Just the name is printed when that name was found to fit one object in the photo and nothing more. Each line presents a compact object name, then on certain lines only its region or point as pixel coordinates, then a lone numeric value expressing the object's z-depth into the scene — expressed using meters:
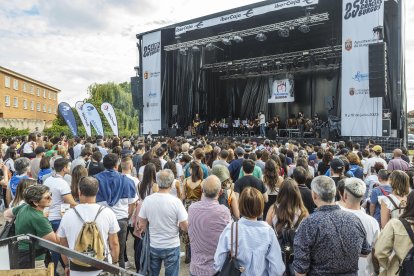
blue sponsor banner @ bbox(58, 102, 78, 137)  12.52
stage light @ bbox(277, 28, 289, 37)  13.95
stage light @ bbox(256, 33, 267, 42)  14.84
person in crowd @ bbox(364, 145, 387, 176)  6.03
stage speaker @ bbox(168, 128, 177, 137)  18.12
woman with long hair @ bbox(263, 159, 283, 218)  4.39
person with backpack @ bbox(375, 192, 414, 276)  2.31
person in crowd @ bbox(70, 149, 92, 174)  6.00
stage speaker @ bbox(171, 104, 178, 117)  18.83
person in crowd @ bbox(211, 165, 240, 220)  3.90
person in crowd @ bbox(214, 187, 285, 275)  2.37
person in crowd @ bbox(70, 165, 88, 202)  3.73
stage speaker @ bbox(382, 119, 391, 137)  11.68
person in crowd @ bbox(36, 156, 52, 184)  4.62
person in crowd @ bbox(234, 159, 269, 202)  4.09
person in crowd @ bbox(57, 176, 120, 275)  2.73
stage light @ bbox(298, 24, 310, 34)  13.12
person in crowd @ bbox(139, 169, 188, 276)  3.16
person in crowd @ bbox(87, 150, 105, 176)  4.95
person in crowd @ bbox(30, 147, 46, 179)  5.45
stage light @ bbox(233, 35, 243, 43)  14.88
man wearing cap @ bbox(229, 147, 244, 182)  5.53
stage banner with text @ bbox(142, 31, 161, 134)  18.09
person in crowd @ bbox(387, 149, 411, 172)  5.94
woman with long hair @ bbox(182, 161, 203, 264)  4.37
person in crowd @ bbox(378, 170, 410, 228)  3.21
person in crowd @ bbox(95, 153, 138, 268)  3.72
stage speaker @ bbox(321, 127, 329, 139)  14.24
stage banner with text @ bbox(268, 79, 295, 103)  18.47
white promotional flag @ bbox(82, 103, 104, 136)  12.77
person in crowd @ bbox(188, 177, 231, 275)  2.88
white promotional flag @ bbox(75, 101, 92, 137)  12.77
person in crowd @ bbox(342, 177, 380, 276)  2.68
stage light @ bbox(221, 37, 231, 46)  15.31
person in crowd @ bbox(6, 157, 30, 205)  4.42
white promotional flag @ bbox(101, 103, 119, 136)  13.39
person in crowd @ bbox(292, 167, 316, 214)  3.49
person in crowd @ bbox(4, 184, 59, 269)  2.77
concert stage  11.91
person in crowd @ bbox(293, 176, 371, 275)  2.27
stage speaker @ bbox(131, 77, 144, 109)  19.00
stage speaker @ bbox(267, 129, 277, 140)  16.86
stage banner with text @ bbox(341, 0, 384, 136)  11.76
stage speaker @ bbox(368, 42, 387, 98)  11.21
